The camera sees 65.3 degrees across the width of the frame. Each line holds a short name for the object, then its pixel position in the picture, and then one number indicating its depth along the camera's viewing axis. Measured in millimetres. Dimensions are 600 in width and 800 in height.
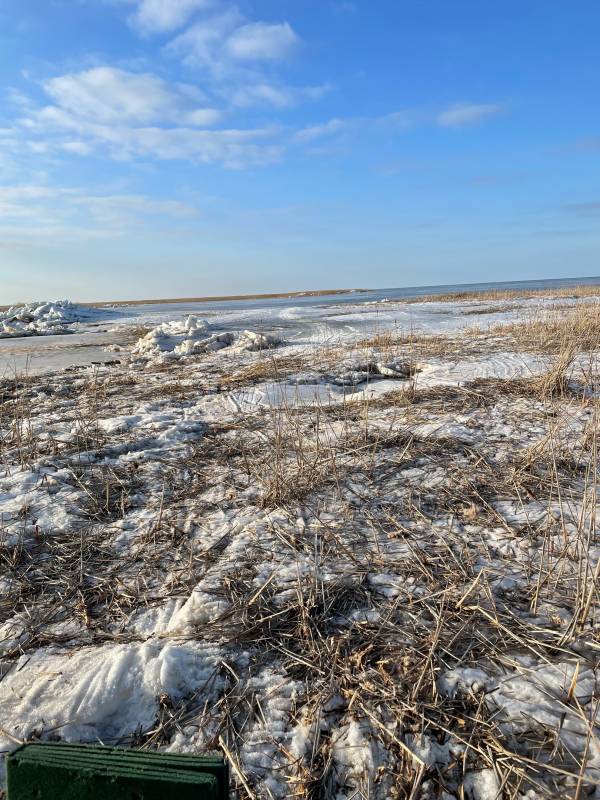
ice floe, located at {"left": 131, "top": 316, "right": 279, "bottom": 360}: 9852
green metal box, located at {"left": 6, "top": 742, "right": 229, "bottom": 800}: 778
